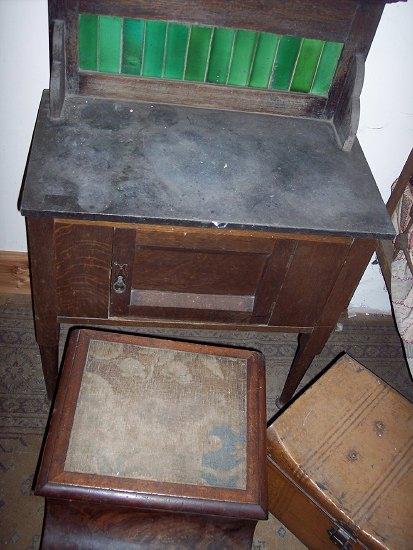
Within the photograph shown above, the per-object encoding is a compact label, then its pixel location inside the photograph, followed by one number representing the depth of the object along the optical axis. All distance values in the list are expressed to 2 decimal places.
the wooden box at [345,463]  1.18
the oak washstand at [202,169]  1.08
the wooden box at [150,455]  1.05
